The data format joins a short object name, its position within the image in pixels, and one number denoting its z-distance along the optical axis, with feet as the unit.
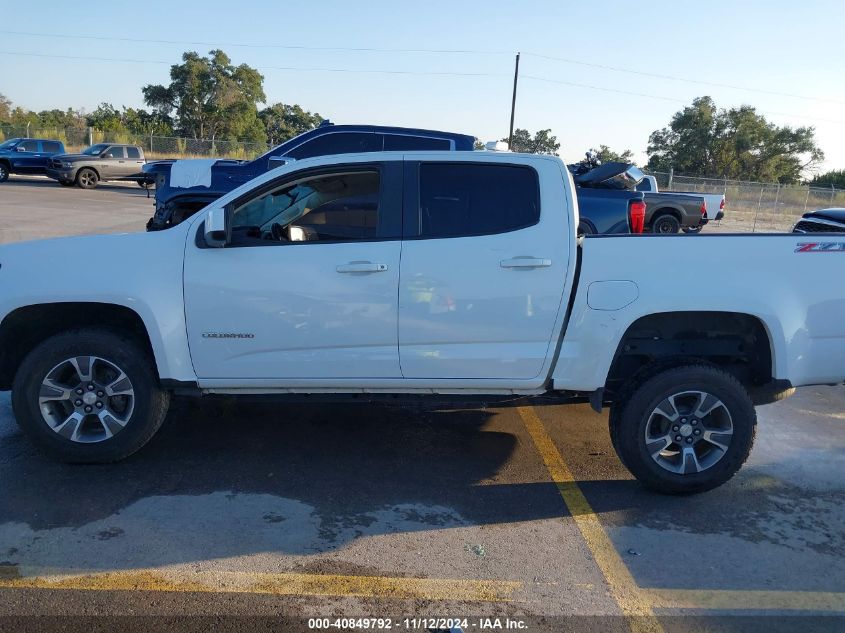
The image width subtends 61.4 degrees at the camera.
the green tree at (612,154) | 166.32
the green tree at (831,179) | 167.12
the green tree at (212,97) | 166.50
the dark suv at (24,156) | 90.02
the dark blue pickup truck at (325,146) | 28.81
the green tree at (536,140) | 159.22
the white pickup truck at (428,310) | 13.92
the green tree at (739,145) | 171.42
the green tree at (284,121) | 194.71
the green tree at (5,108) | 188.08
